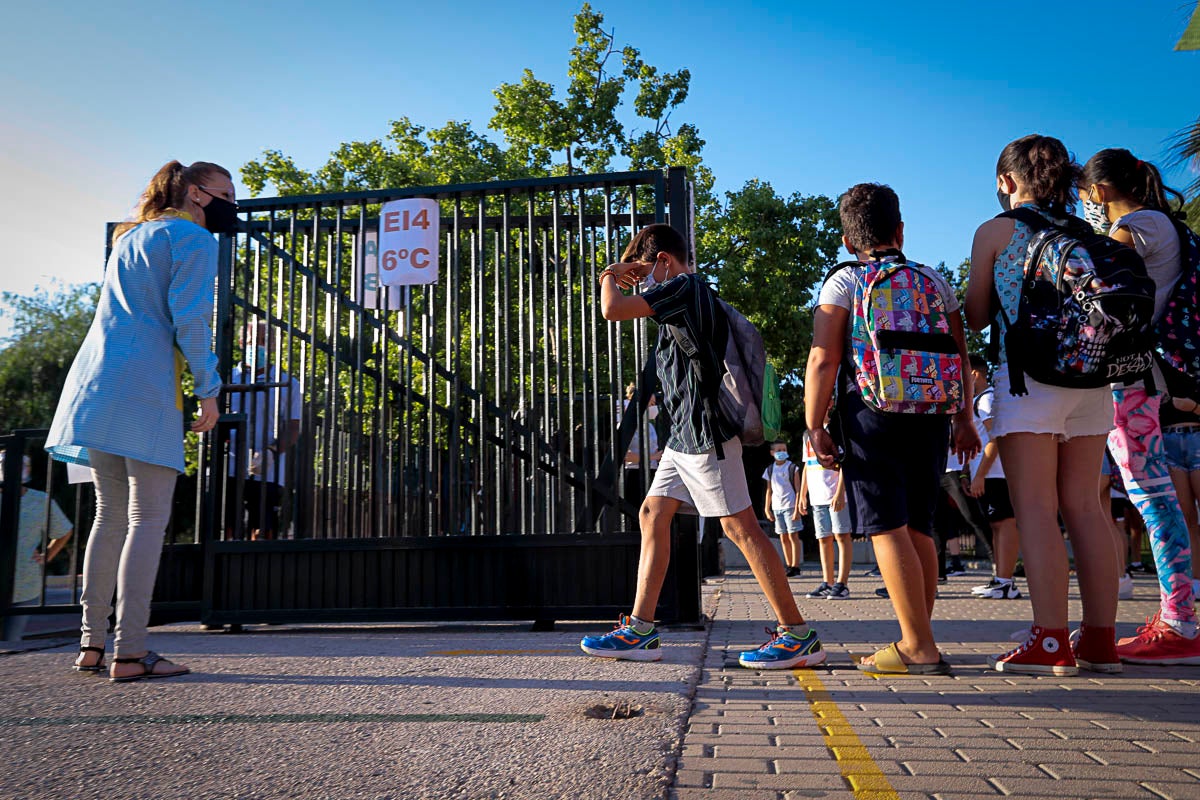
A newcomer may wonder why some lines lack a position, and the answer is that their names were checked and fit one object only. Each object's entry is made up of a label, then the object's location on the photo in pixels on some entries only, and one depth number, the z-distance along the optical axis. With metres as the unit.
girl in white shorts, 3.93
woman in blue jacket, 4.19
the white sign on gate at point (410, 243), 6.80
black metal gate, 6.24
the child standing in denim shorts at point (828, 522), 8.83
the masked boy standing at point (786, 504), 12.80
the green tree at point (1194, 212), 15.00
